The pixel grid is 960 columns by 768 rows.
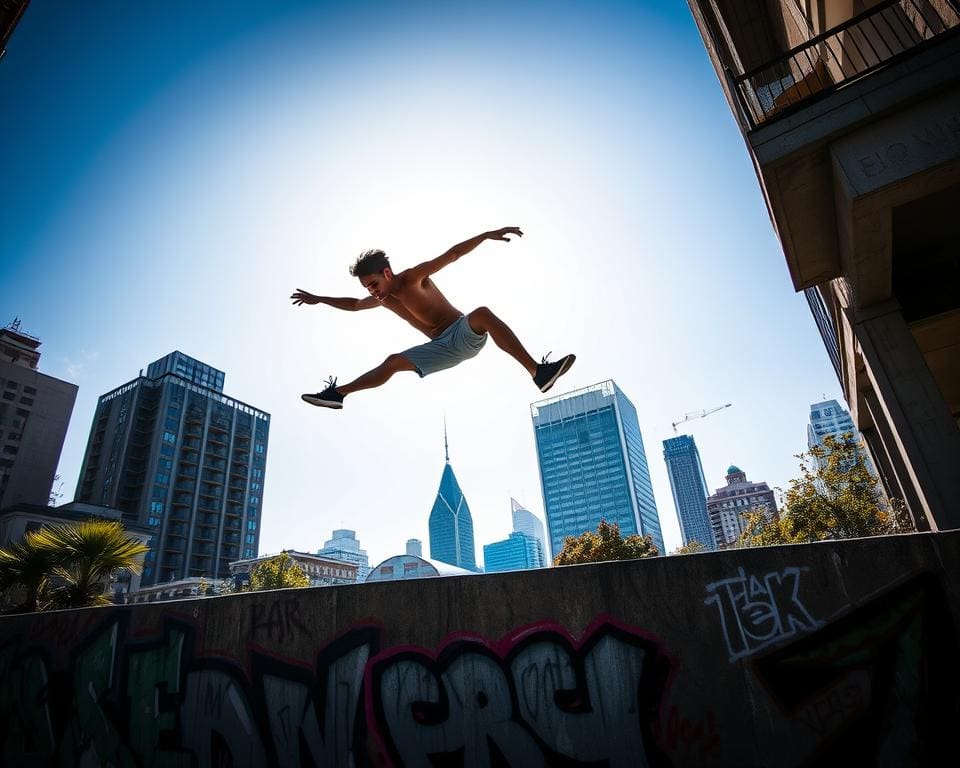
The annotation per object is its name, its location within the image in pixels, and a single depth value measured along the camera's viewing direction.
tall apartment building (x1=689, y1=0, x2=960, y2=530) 4.59
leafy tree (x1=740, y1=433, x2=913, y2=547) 22.34
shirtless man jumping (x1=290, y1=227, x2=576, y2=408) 5.02
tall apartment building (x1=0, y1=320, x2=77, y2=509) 65.00
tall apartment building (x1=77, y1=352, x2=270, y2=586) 74.06
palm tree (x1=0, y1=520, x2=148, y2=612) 11.24
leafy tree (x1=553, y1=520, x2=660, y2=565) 34.44
